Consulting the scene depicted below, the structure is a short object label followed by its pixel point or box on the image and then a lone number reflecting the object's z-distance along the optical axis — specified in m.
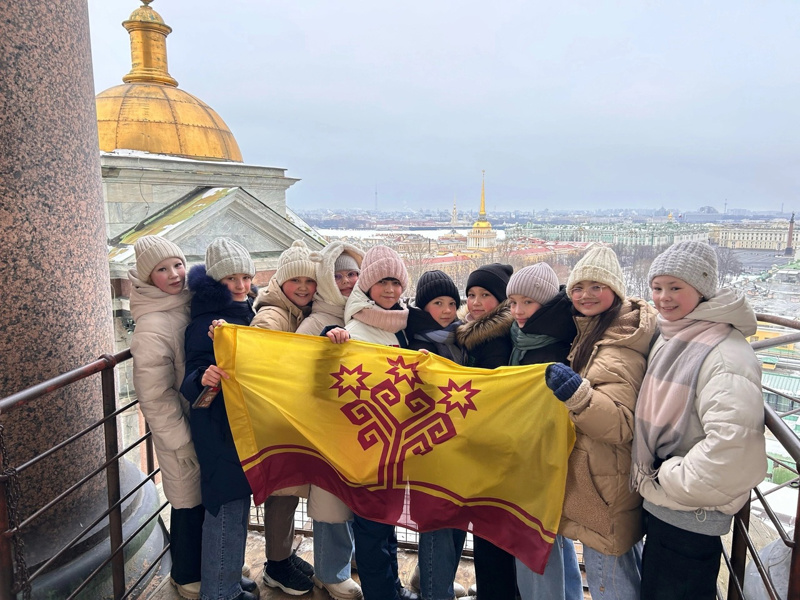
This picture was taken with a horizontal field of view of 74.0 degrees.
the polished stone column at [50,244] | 2.68
